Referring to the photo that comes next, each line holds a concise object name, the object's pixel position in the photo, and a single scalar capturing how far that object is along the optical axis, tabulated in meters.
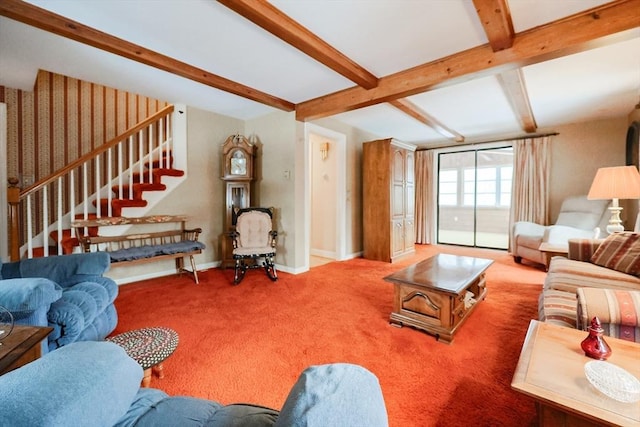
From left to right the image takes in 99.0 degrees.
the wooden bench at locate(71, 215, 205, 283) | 2.88
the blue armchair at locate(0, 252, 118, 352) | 1.30
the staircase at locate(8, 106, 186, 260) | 2.80
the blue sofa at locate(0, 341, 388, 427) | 0.48
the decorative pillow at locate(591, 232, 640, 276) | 1.94
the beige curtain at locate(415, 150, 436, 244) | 5.99
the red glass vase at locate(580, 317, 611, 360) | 1.01
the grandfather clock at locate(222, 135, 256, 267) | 3.87
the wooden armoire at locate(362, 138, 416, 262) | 4.53
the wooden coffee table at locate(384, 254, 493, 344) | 1.98
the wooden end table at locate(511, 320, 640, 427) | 0.78
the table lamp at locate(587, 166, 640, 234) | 2.50
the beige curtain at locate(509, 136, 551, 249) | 4.71
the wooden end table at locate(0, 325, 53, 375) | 0.91
